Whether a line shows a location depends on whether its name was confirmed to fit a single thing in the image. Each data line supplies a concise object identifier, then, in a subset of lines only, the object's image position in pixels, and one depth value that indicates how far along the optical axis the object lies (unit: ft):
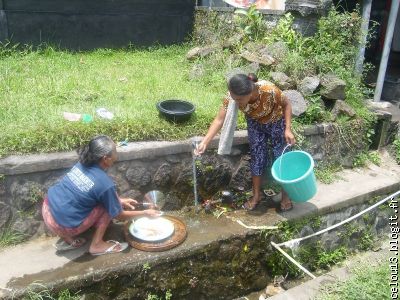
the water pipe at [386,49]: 24.80
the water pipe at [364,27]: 24.41
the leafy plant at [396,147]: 23.71
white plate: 14.74
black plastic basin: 17.35
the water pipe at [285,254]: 16.58
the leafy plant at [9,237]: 14.40
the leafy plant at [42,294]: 12.22
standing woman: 15.02
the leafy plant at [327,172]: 20.79
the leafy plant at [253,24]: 25.67
